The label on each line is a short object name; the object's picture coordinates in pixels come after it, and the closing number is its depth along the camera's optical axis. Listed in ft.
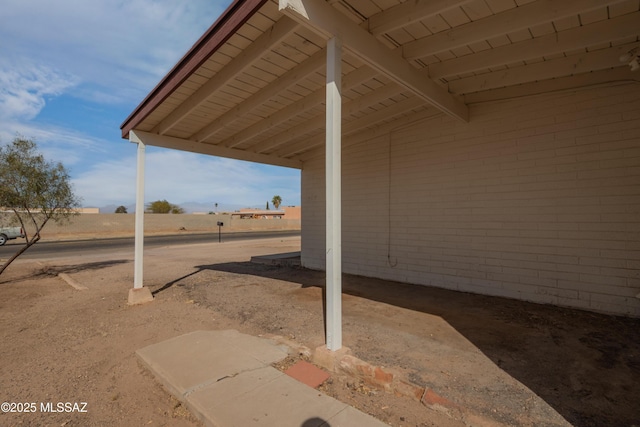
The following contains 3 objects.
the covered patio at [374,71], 10.62
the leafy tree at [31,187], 21.71
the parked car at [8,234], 62.85
